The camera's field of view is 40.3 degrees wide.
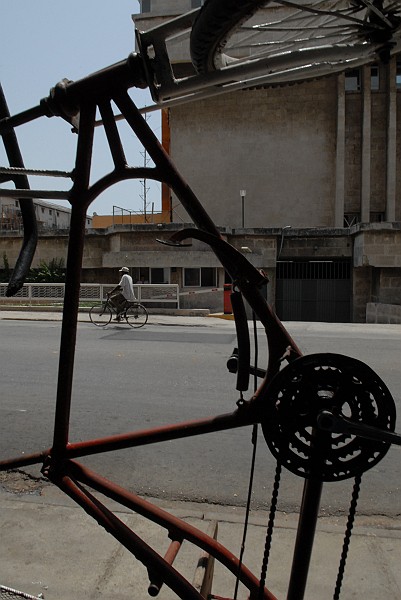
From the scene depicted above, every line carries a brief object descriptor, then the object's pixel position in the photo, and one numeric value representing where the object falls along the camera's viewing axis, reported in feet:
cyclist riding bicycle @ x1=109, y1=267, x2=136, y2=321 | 51.96
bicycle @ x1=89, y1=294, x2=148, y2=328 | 52.49
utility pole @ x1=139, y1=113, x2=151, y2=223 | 106.83
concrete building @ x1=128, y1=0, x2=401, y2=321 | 99.55
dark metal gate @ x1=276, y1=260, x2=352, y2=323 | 78.12
